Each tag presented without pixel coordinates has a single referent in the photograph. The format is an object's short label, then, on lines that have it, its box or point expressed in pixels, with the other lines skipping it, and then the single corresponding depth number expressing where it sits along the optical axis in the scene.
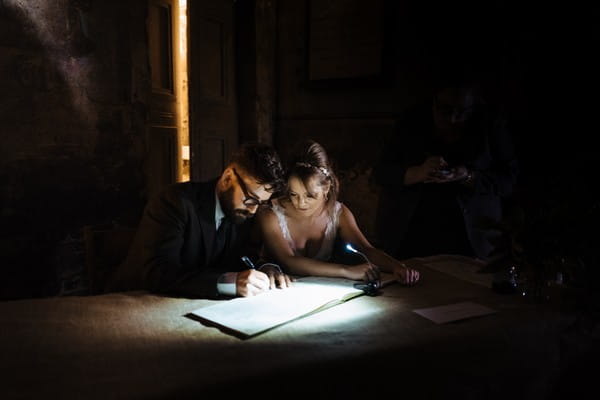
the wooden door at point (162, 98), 4.34
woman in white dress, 2.25
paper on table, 1.74
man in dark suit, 1.96
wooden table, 1.27
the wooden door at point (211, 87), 4.45
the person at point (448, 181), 2.76
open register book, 1.62
